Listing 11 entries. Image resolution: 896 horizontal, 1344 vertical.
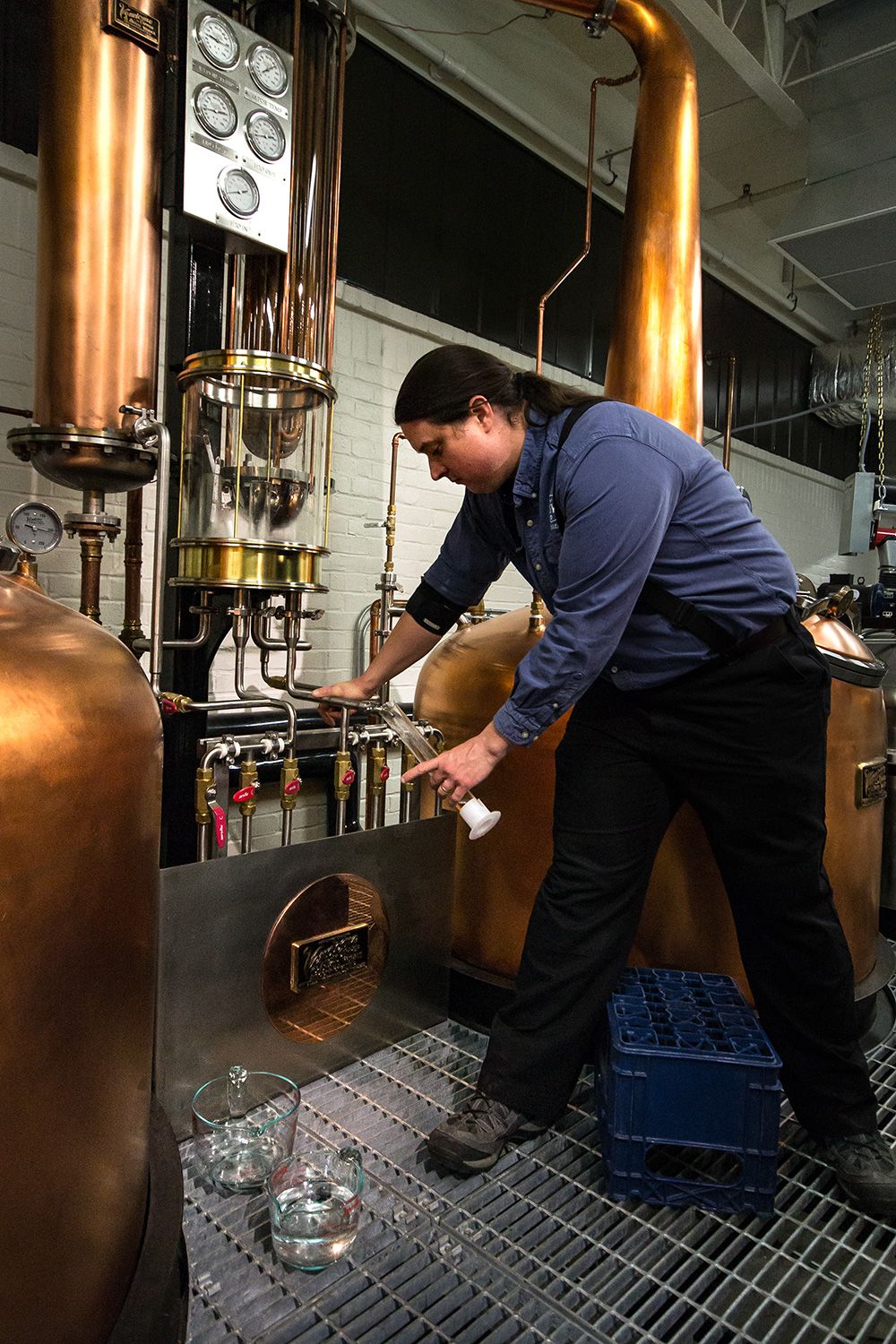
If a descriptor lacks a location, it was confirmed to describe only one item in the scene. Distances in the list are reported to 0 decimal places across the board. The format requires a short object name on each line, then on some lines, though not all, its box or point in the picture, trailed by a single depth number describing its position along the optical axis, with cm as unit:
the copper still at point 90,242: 183
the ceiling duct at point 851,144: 440
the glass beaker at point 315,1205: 137
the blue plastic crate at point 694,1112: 152
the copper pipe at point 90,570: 192
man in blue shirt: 159
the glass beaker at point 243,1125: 156
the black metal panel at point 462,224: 341
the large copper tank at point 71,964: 79
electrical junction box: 414
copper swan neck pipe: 263
